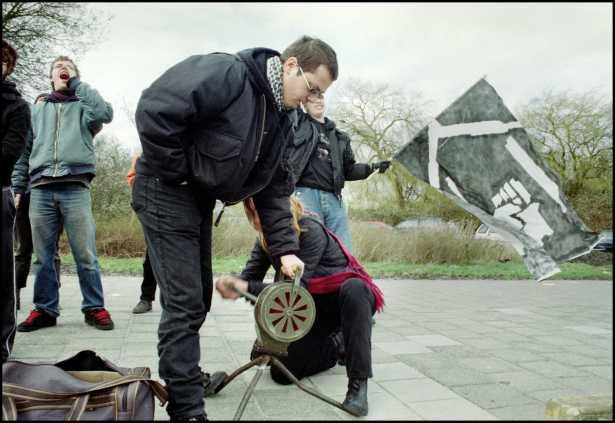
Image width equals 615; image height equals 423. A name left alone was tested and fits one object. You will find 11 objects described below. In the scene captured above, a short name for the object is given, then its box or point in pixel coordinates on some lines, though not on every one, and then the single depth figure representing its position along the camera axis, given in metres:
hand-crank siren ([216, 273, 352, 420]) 2.24
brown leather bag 1.92
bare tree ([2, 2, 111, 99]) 11.00
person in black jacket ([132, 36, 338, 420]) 2.11
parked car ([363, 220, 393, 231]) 12.82
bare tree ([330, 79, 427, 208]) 18.55
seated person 2.55
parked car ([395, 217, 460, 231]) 12.55
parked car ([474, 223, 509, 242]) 11.70
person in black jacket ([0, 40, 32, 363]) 2.53
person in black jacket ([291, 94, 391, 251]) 4.27
